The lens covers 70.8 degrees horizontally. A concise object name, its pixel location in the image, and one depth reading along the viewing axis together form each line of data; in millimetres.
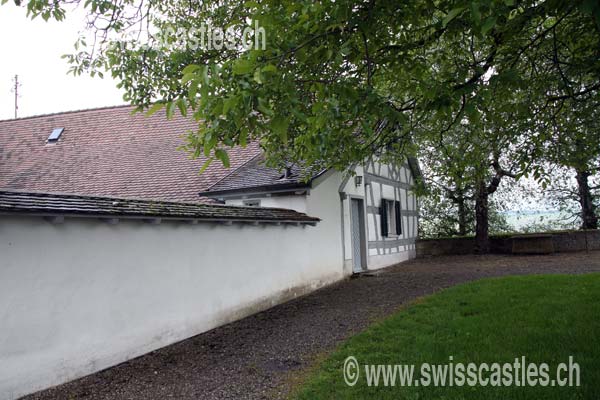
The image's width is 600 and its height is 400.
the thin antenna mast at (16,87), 29719
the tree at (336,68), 2574
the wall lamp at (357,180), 11648
